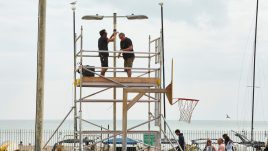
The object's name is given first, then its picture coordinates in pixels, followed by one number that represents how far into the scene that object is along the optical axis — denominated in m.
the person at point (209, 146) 27.80
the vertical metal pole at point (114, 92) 21.55
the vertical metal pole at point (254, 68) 50.21
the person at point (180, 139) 27.88
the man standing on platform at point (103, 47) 20.67
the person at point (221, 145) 25.92
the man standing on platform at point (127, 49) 20.91
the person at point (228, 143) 26.19
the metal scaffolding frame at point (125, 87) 19.33
